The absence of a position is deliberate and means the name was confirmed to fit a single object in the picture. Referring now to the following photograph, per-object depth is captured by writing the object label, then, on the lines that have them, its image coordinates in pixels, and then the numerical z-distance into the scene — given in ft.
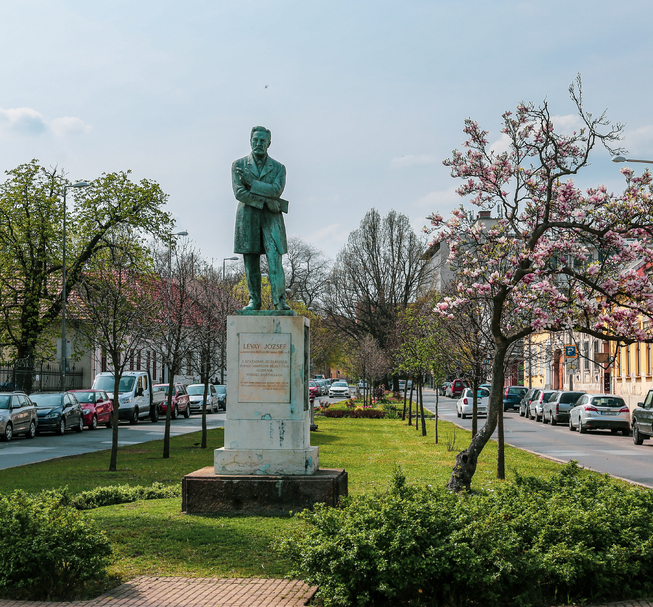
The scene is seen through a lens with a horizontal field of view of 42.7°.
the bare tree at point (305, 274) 237.57
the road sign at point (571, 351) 132.77
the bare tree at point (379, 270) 199.52
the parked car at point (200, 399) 160.56
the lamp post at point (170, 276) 69.82
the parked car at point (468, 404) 136.46
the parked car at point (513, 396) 175.22
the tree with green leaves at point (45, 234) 125.39
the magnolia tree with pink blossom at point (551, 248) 32.53
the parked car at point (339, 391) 234.79
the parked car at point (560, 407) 125.90
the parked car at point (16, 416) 87.92
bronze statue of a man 32.94
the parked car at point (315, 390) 201.36
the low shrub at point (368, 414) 133.80
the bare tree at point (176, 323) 66.64
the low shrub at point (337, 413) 135.03
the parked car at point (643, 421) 83.46
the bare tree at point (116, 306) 53.98
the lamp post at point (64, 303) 121.60
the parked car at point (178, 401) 135.89
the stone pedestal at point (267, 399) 30.86
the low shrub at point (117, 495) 34.71
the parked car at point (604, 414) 105.70
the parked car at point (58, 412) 98.48
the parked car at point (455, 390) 246.53
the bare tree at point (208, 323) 74.33
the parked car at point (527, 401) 149.89
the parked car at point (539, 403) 136.87
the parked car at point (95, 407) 112.06
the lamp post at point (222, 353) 80.68
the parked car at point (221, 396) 174.46
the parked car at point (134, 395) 123.54
